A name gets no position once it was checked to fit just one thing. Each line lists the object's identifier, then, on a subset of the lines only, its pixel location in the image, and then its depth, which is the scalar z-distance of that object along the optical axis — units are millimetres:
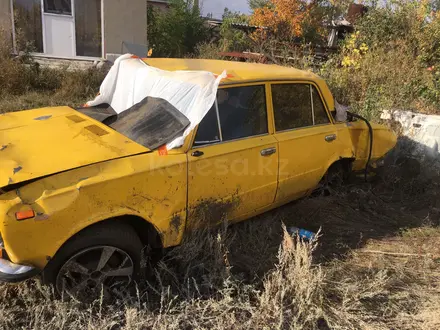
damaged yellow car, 2322
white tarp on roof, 2984
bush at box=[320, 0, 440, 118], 7254
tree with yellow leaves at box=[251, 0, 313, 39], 15812
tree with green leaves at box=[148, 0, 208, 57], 15344
